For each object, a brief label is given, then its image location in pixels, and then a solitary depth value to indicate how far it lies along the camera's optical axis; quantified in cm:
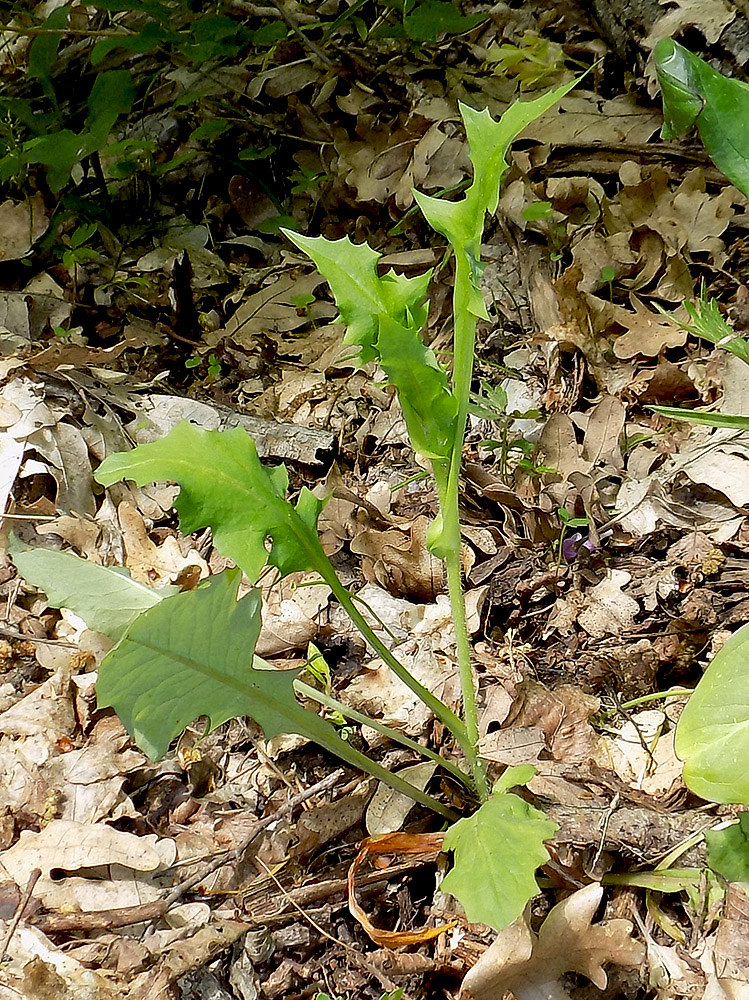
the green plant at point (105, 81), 93
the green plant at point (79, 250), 94
